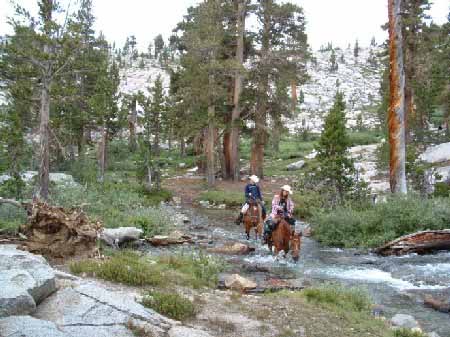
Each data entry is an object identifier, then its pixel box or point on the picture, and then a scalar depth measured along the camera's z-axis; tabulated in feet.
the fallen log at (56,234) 32.63
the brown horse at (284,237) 45.85
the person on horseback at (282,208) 46.57
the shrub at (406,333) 24.39
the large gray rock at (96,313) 19.03
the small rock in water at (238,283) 32.02
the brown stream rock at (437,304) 31.37
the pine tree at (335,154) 70.64
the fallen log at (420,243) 50.39
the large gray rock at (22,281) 18.75
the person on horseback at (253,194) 57.88
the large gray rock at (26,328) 16.69
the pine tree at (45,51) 55.88
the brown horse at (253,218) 57.98
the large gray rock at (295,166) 145.17
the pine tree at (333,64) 400.34
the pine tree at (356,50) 451.03
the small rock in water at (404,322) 27.45
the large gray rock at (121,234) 43.41
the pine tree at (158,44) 426.51
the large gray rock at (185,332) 20.33
